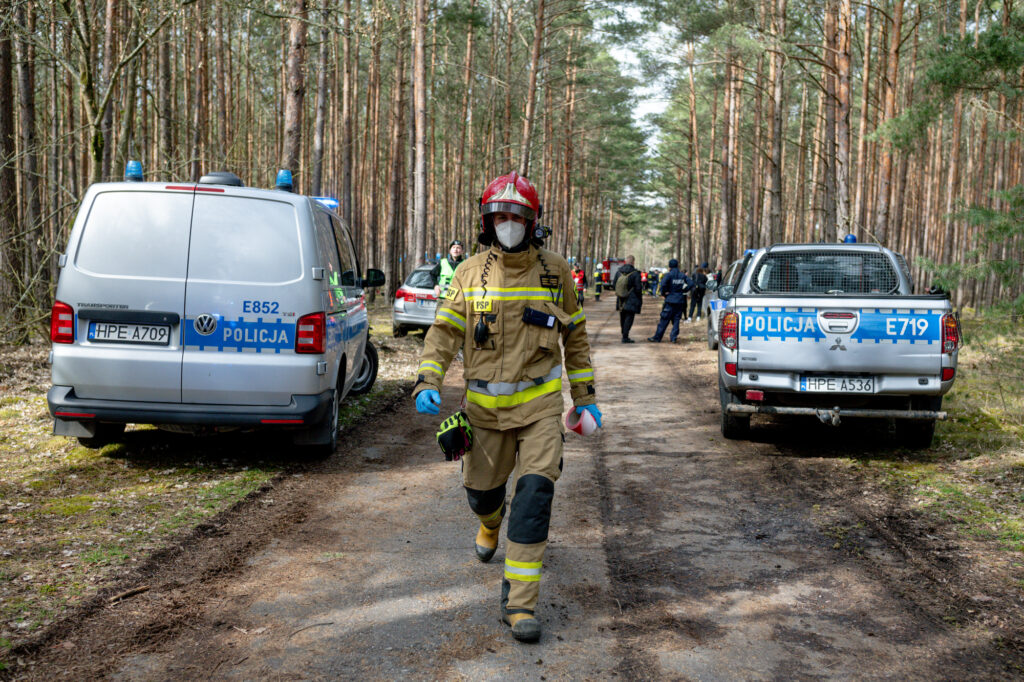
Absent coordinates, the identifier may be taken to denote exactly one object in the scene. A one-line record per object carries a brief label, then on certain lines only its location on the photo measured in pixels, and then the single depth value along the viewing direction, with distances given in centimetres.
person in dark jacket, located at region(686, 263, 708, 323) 2437
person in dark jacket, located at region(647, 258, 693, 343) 1969
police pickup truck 710
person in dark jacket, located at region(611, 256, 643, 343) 1948
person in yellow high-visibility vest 1538
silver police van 610
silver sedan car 1731
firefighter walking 398
